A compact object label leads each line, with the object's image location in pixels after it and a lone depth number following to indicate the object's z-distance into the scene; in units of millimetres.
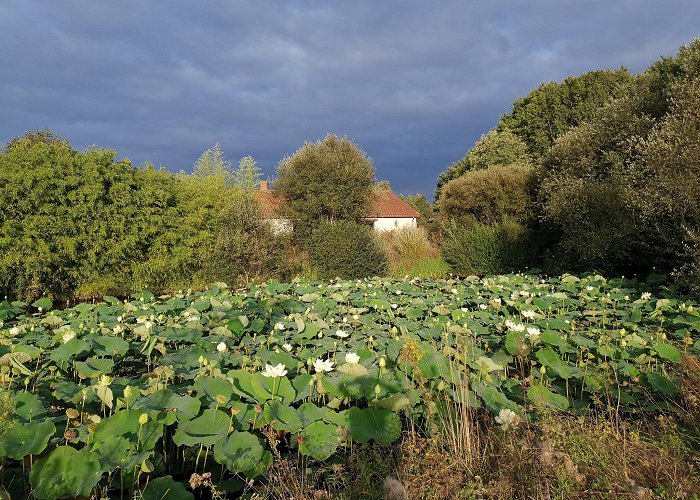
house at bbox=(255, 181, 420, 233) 12956
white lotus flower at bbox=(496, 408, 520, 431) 2062
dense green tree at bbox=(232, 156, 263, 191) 20578
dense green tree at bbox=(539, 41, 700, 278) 7895
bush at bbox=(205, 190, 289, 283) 10133
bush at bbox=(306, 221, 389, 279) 12078
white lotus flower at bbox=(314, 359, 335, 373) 2479
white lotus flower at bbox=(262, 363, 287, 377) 2196
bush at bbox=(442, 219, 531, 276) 13312
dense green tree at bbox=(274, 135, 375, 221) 14234
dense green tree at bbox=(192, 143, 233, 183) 19453
